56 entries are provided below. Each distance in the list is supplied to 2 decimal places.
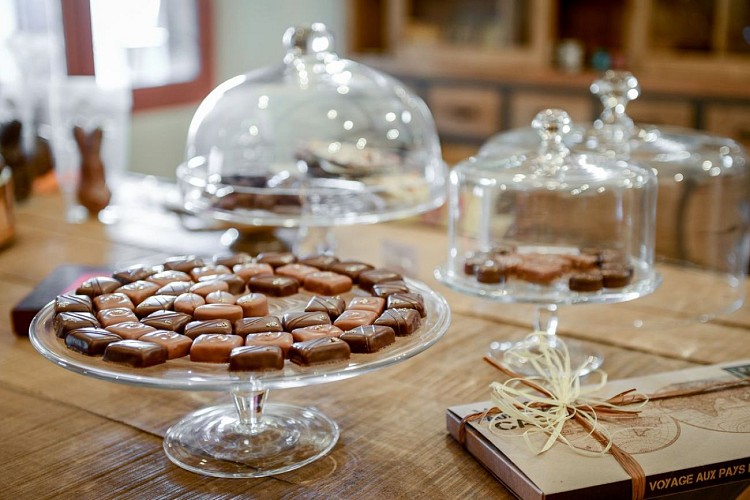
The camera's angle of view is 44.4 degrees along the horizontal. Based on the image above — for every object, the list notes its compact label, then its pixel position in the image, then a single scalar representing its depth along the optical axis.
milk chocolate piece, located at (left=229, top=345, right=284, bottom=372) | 0.82
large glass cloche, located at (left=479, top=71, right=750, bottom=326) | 1.50
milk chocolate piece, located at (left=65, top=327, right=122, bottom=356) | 0.85
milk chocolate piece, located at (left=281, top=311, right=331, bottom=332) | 0.90
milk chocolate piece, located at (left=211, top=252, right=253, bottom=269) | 1.11
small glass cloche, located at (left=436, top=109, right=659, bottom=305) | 1.14
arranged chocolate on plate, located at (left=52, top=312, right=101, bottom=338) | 0.90
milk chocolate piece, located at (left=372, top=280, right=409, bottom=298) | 1.00
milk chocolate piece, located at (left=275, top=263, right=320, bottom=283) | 1.06
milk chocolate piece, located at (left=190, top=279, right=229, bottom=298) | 0.99
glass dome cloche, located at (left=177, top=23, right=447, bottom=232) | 1.60
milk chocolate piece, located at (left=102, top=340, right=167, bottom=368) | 0.82
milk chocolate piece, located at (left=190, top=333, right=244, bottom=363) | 0.84
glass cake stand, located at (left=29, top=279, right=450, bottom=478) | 0.82
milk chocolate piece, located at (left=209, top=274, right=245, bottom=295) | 1.02
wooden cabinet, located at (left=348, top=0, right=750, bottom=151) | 3.31
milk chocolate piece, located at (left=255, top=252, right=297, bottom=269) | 1.11
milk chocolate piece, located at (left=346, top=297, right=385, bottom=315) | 0.95
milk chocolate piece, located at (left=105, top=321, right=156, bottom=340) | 0.87
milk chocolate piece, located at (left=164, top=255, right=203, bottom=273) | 1.07
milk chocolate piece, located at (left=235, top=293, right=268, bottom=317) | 0.95
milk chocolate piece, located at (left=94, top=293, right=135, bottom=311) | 0.96
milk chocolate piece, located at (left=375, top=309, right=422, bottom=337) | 0.91
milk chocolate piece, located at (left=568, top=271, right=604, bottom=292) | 1.12
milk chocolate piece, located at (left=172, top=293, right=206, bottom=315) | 0.94
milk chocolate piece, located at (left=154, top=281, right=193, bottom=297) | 0.99
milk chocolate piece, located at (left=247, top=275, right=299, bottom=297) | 1.02
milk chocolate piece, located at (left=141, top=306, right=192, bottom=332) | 0.90
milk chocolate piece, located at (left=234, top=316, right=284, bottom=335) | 0.89
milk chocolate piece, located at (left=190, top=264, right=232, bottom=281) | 1.05
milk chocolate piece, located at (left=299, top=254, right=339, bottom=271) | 1.09
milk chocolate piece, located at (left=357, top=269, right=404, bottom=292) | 1.04
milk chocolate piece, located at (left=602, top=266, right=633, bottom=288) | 1.14
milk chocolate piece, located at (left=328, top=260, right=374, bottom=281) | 1.07
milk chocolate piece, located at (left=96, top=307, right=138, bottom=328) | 0.91
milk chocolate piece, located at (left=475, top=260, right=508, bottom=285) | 1.15
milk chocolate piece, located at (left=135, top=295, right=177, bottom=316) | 0.94
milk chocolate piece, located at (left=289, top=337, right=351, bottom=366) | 0.83
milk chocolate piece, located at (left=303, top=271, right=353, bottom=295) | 1.02
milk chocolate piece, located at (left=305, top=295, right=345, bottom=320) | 0.94
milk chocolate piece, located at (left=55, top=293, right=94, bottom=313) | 0.94
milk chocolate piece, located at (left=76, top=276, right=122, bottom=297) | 1.00
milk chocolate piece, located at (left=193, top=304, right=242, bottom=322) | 0.92
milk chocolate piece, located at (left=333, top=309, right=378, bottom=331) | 0.91
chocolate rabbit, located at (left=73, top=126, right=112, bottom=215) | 1.93
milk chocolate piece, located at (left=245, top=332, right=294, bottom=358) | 0.85
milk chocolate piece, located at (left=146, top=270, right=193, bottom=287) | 1.02
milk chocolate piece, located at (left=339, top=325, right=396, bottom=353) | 0.86
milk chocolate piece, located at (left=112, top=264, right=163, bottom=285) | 1.04
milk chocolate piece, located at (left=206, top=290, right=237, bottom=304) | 0.96
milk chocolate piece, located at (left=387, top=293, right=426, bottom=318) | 0.96
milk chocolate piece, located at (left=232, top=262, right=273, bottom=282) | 1.07
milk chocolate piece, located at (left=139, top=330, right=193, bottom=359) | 0.85
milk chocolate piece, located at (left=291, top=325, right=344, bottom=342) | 0.87
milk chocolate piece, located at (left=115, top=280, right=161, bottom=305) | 0.98
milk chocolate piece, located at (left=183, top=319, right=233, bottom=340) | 0.88
